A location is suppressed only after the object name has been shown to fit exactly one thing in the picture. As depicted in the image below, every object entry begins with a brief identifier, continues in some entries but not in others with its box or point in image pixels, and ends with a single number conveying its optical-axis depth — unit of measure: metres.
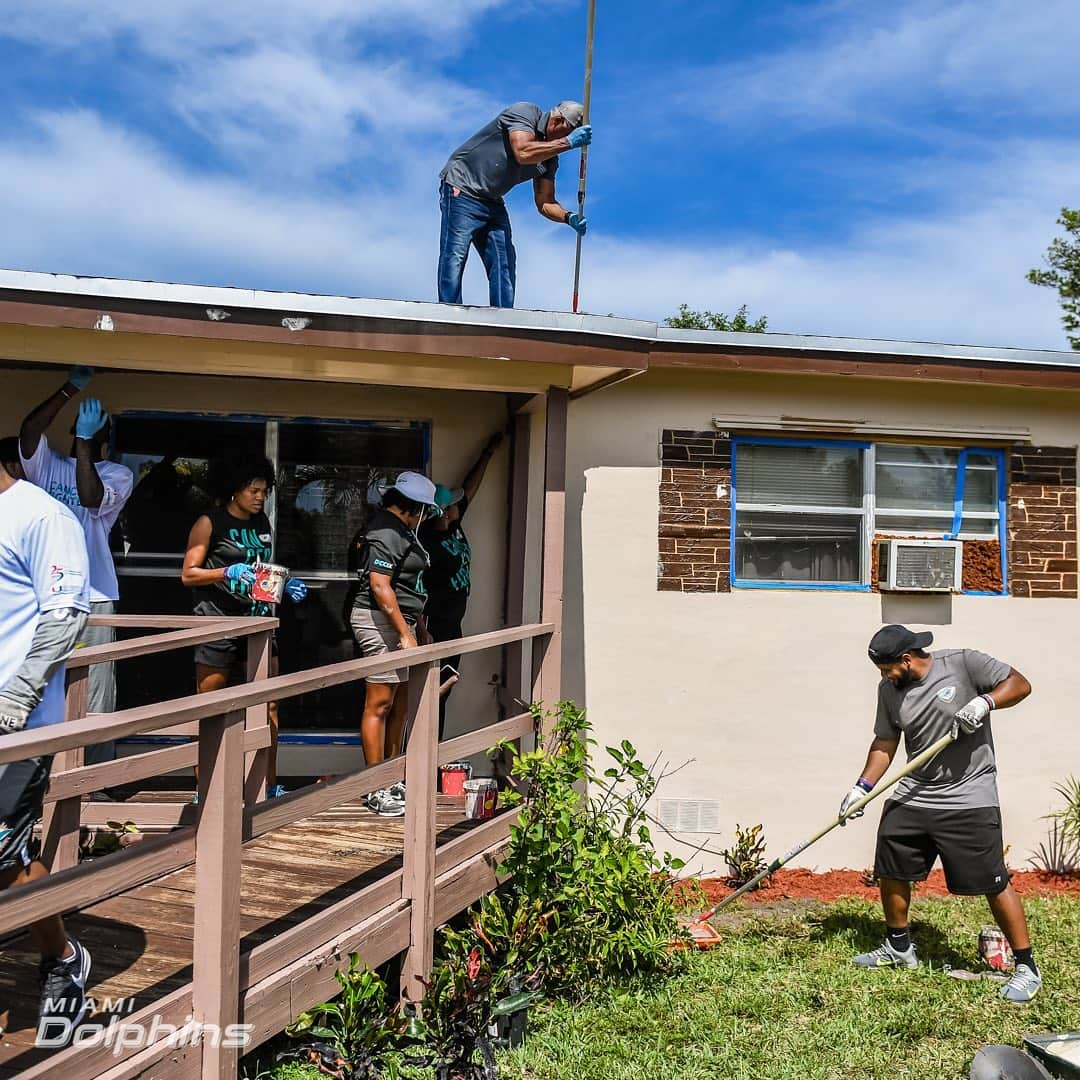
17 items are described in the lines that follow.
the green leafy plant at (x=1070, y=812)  6.86
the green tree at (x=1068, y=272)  22.61
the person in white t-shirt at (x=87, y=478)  5.56
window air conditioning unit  6.71
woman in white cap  5.55
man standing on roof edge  6.46
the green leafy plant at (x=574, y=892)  4.54
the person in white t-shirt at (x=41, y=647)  2.98
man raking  4.84
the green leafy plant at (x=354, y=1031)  3.52
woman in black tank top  5.56
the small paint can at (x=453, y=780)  5.95
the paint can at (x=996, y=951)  5.00
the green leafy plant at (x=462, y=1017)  3.61
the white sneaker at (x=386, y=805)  5.54
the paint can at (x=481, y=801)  5.41
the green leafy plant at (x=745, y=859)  6.48
